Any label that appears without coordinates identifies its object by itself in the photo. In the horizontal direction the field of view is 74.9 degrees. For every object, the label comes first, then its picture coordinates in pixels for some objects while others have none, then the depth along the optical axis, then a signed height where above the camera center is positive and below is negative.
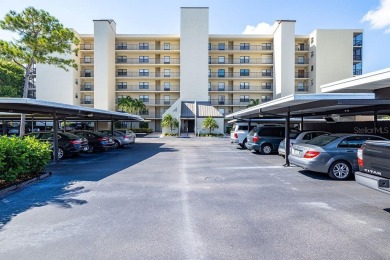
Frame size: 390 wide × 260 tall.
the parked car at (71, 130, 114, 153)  16.92 -0.74
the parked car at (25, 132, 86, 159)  13.94 -0.76
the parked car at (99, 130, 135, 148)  19.39 -0.64
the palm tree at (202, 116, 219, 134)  37.03 +1.11
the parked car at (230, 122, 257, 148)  19.05 -0.17
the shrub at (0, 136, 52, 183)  7.04 -0.84
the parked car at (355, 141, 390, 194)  4.63 -0.67
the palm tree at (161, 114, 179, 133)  37.91 +1.27
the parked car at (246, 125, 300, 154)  15.07 -0.42
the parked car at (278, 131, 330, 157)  12.34 -0.24
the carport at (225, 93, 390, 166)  8.34 +1.12
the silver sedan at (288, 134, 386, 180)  8.27 -0.81
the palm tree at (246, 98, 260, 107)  43.47 +5.07
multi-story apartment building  44.12 +11.83
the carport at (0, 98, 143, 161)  9.84 +1.08
